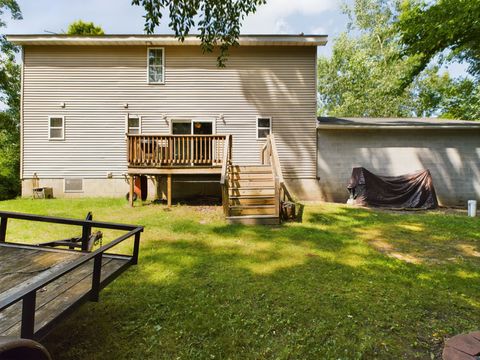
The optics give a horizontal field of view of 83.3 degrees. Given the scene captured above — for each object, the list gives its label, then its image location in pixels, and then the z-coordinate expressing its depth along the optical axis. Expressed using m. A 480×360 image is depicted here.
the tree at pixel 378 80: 19.91
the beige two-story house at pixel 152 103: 10.52
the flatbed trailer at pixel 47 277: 1.42
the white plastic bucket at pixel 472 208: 8.71
